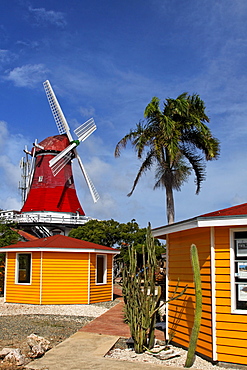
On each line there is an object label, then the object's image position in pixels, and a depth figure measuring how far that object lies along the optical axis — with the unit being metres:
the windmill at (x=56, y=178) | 40.31
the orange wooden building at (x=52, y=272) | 16.95
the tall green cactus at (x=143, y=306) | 8.28
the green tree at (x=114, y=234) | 31.00
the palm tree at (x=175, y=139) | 18.38
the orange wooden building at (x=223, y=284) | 7.24
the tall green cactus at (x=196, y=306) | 7.22
